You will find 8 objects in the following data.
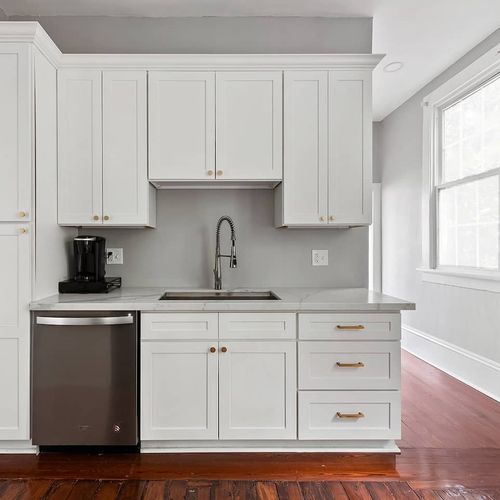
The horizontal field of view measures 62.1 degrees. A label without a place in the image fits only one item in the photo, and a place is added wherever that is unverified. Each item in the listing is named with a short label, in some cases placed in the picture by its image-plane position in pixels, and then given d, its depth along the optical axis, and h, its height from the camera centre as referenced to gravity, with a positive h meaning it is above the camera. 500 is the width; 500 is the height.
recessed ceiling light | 3.79 +1.71
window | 3.41 +0.67
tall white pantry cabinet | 2.26 +0.08
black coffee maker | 2.56 -0.13
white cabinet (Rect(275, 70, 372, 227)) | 2.64 +0.62
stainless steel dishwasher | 2.27 -0.72
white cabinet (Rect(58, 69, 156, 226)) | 2.59 +0.68
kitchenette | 2.27 -0.04
